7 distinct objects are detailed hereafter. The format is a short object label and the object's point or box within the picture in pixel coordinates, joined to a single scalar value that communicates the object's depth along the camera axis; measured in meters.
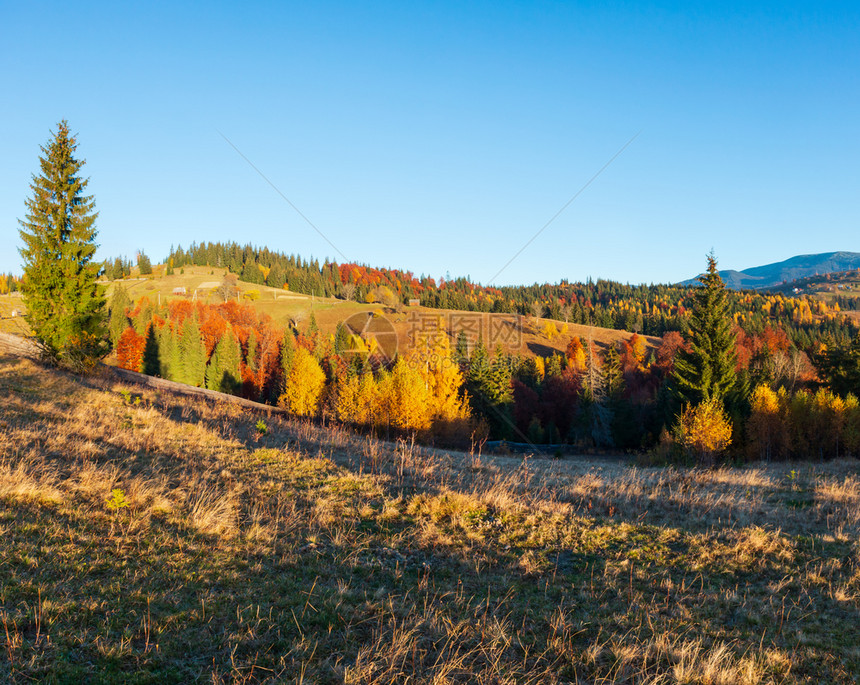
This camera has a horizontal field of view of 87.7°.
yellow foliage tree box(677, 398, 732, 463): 34.84
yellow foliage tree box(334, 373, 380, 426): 41.74
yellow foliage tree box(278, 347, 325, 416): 55.66
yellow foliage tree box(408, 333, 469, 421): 43.72
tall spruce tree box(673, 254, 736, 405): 40.59
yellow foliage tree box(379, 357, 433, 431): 39.97
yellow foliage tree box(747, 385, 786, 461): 40.34
